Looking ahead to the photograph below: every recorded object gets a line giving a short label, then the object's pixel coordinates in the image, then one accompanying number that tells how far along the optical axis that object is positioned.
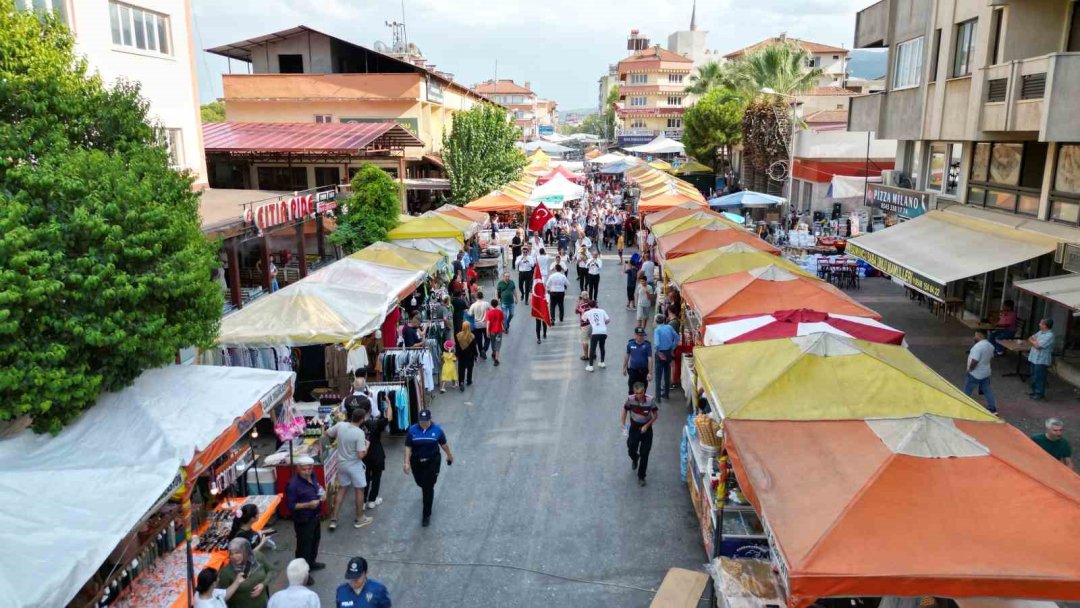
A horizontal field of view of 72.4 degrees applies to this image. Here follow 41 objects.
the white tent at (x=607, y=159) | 49.30
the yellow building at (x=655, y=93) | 87.38
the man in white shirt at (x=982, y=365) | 11.60
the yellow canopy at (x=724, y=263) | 12.57
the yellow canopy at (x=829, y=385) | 6.34
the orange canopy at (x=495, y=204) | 25.02
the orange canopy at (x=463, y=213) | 21.64
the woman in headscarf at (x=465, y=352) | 12.94
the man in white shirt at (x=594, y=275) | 18.75
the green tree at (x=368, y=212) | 17.86
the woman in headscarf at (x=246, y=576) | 6.24
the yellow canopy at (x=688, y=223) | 17.70
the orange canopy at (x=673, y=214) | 20.74
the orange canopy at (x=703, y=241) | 15.71
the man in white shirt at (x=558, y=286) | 17.16
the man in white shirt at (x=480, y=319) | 14.51
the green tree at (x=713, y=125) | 43.31
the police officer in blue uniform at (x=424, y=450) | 8.40
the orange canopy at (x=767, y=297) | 10.54
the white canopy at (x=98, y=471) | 5.08
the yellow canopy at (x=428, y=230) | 18.09
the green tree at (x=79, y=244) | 6.10
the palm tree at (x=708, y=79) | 54.41
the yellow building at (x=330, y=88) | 36.75
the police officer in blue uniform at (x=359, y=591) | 5.78
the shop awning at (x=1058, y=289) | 10.70
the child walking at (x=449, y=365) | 13.00
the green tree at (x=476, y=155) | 30.67
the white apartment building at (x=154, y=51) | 15.47
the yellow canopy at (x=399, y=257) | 14.38
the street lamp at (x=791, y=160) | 29.79
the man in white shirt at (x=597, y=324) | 14.02
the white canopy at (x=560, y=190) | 26.72
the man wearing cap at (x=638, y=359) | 11.69
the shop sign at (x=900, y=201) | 18.78
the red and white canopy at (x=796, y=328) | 9.30
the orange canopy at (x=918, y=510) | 4.54
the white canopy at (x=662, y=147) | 52.47
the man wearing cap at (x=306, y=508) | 7.38
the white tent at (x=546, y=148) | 65.81
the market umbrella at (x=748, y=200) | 27.14
